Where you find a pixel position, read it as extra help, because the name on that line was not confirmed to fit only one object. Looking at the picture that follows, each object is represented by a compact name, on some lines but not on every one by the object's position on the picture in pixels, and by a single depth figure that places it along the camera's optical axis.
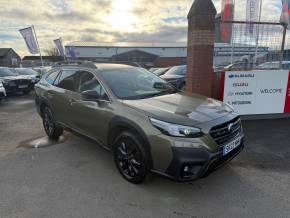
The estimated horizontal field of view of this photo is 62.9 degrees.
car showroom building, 54.86
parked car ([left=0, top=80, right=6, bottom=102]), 9.43
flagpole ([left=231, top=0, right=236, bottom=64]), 6.80
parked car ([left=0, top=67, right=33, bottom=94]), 12.19
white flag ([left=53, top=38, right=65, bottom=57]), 27.31
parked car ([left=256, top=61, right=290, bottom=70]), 6.89
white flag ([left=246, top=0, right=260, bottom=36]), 9.22
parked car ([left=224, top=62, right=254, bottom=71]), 6.84
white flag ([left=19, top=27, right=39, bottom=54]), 20.51
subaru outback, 2.93
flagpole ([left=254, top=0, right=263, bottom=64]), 6.80
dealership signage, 6.25
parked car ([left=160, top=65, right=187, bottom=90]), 10.91
